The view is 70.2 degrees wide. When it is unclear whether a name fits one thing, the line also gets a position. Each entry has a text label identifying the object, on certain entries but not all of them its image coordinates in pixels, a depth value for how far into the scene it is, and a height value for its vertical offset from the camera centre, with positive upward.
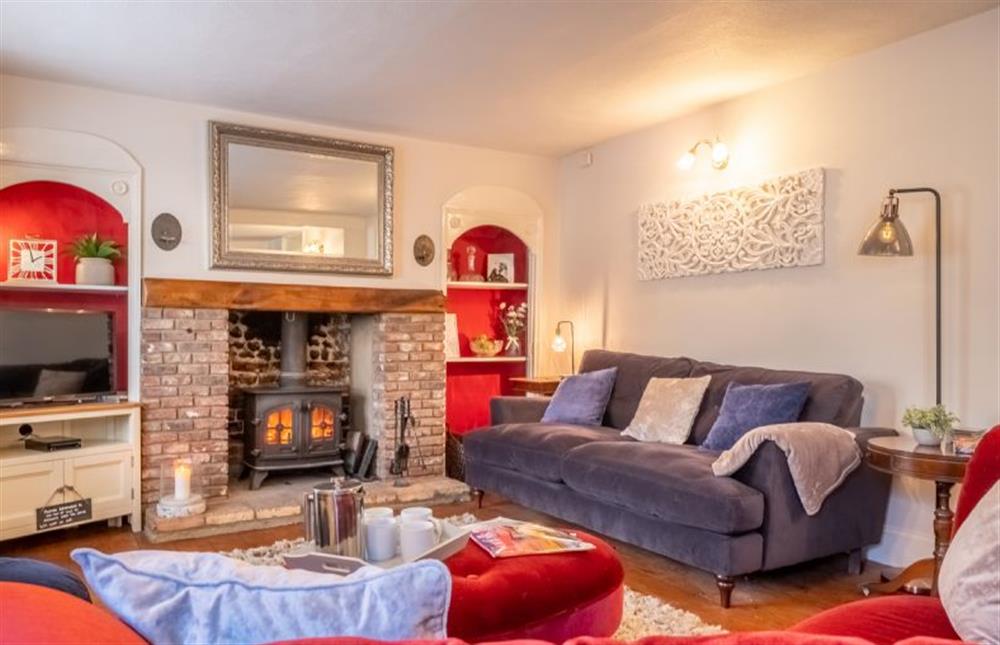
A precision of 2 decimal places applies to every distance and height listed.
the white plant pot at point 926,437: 2.78 -0.47
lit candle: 3.99 -0.94
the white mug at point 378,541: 1.99 -0.63
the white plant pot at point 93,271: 4.06 +0.26
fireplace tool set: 4.95 -0.86
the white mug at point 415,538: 2.01 -0.63
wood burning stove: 4.64 -0.69
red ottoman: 1.69 -0.71
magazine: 2.08 -0.68
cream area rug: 2.54 -1.13
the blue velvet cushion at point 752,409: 3.38 -0.44
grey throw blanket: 2.88 -0.57
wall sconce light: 4.28 +1.00
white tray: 1.68 -0.60
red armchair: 1.49 -0.65
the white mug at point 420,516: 2.14 -0.60
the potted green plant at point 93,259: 4.07 +0.33
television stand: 3.63 -0.80
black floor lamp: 3.08 +0.35
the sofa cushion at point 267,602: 0.86 -0.35
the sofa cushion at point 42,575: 1.27 -0.48
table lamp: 5.45 -0.19
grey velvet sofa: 2.87 -0.78
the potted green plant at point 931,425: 2.77 -0.42
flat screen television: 3.83 -0.21
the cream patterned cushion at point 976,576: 1.09 -0.43
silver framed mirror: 4.48 +0.77
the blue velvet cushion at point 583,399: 4.45 -0.52
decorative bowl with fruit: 5.63 -0.23
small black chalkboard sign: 3.67 -1.03
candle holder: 3.94 -1.00
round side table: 2.56 -0.57
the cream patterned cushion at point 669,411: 3.85 -0.52
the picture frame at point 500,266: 5.76 +0.42
